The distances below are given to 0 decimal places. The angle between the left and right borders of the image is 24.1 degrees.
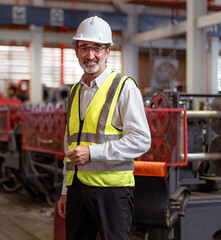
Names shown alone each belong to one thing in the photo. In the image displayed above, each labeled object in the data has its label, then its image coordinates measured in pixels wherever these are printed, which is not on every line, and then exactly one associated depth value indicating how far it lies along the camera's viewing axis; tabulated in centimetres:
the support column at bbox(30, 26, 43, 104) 1541
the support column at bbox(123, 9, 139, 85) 1658
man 219
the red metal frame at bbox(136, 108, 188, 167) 402
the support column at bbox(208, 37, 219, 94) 1297
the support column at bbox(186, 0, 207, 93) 1240
